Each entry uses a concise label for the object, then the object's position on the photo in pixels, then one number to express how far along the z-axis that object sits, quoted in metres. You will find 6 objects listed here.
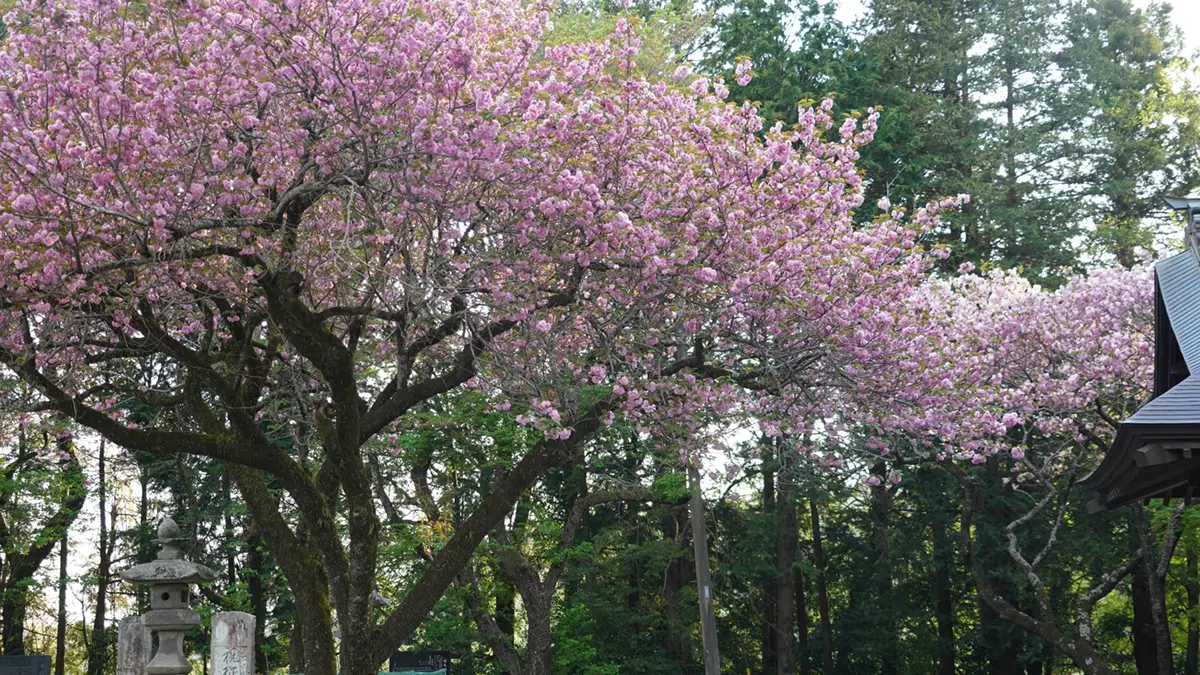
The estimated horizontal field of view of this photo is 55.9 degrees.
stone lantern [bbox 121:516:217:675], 11.29
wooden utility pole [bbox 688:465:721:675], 15.23
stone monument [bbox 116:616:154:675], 13.86
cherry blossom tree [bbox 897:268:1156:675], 17.38
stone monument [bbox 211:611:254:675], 12.00
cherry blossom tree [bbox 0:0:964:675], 8.40
